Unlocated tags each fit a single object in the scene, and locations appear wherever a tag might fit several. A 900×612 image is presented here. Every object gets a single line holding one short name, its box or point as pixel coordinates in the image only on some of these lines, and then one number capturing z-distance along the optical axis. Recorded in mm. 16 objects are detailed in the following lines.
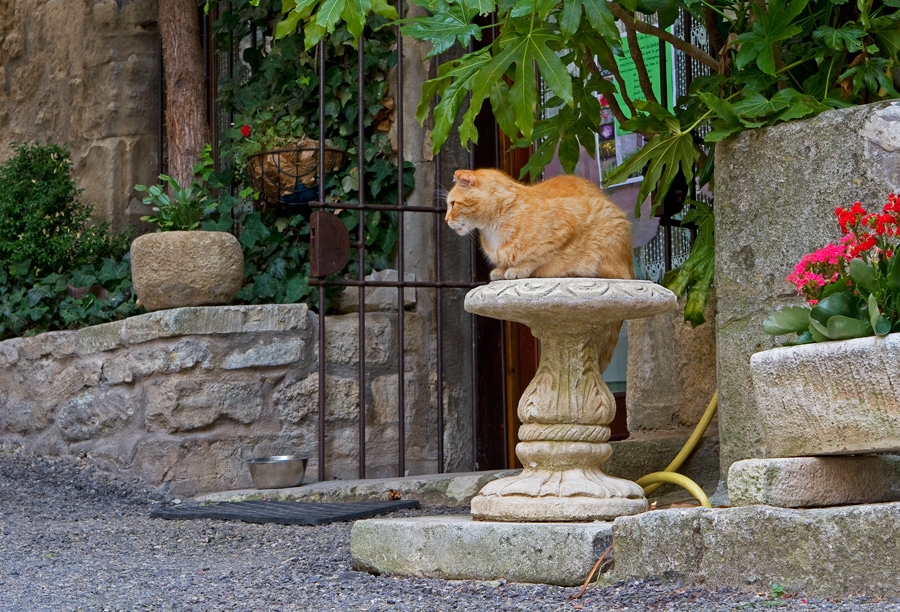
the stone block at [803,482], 4246
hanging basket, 9711
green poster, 8582
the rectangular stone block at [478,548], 4781
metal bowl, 8375
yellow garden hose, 5393
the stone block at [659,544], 4449
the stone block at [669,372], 7609
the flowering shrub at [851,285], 4086
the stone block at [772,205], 5219
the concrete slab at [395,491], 7984
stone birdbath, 5172
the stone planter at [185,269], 8789
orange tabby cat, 5676
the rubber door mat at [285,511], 7234
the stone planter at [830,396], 3928
